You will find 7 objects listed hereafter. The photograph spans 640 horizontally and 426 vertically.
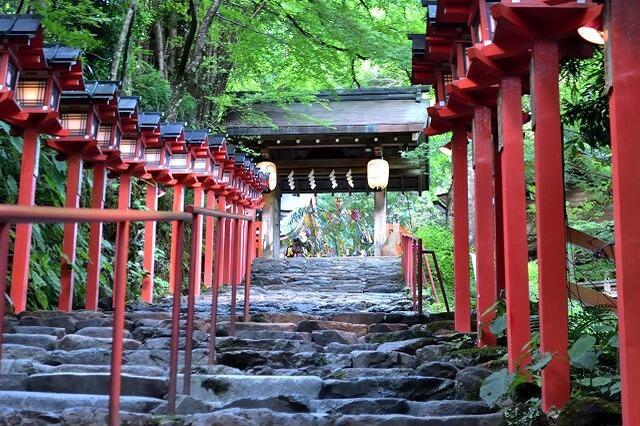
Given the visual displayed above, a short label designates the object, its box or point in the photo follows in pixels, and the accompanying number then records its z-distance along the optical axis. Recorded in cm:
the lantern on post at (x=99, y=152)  788
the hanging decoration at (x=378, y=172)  1916
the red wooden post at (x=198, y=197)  1222
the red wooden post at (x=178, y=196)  1174
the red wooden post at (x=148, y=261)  1002
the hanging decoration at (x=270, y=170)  1979
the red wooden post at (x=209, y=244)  1344
